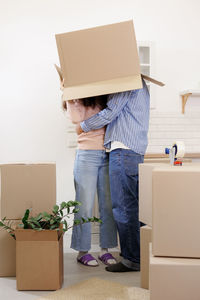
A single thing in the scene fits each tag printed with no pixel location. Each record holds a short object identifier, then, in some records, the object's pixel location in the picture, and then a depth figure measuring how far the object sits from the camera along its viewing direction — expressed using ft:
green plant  6.72
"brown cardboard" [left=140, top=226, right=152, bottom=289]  6.45
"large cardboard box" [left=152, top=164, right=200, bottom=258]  4.28
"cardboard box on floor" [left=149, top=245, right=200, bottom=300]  4.17
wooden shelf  11.77
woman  7.98
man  7.47
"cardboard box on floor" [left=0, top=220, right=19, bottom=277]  7.43
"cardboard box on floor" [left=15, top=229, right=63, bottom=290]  6.57
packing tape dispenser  5.55
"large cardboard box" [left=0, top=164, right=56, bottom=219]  7.21
